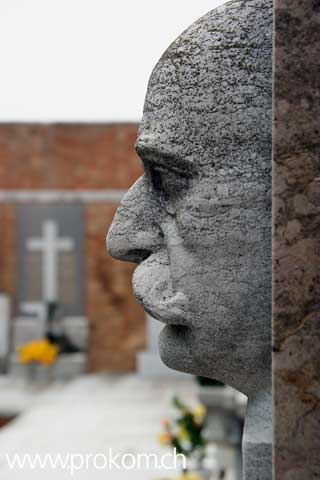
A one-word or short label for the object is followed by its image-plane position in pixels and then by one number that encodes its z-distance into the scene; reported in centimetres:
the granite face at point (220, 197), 130
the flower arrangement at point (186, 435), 451
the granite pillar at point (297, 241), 106
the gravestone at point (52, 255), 1156
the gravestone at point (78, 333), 1138
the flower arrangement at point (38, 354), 1037
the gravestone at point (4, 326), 1108
